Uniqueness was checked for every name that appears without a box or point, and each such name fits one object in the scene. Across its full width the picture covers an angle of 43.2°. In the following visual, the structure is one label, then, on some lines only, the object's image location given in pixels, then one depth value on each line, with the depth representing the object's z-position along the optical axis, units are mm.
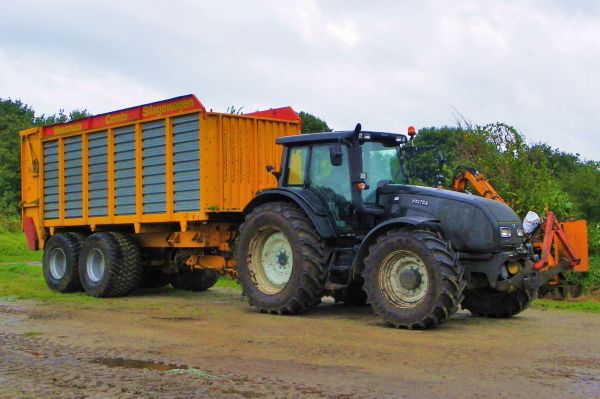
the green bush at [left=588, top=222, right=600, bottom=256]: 14234
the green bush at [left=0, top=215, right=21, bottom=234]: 31623
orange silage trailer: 11938
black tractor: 8992
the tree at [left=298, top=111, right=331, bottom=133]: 42344
